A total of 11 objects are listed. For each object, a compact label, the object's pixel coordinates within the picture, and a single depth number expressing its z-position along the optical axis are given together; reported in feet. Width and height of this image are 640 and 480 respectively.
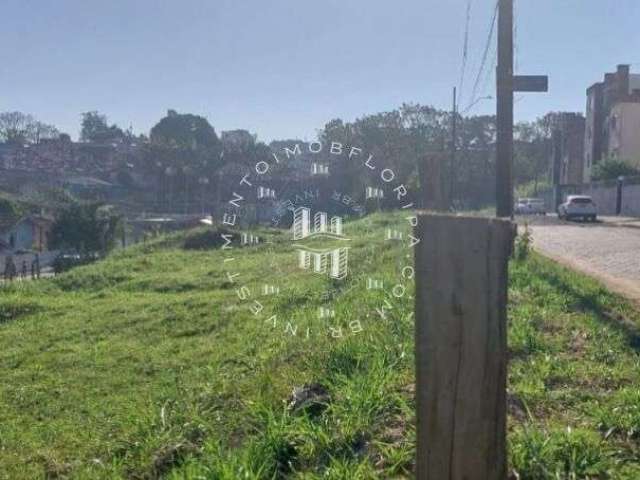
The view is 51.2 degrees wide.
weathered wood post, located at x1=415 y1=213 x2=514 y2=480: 6.17
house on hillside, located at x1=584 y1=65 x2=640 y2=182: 136.36
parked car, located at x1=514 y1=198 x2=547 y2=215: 127.85
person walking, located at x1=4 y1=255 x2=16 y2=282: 80.69
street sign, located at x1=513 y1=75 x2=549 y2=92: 28.30
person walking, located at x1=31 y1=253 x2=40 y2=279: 93.10
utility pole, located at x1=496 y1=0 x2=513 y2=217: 28.55
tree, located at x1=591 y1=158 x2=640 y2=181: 123.75
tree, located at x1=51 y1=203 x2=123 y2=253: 121.60
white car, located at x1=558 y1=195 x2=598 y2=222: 97.40
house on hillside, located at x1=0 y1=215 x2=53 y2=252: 138.00
